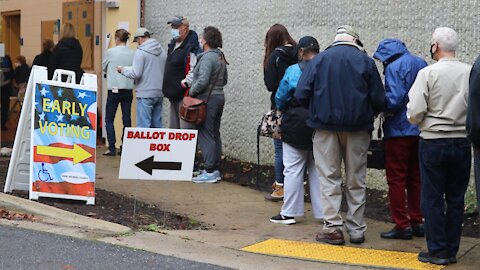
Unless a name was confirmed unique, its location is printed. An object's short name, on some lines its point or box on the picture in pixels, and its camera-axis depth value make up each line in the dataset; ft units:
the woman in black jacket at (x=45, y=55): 48.44
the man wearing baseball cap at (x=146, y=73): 40.06
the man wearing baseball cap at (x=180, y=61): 36.81
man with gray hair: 22.99
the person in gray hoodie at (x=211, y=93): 34.58
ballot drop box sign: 27.35
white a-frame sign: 29.30
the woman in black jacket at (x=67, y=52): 43.70
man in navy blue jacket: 24.67
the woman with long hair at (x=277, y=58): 30.01
